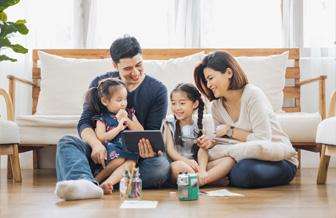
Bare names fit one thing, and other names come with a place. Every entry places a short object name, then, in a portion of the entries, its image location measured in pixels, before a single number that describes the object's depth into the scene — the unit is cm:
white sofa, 387
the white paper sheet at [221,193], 253
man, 264
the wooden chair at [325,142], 281
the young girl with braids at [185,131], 284
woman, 278
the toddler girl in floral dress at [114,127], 270
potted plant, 280
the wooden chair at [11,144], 318
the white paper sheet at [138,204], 220
